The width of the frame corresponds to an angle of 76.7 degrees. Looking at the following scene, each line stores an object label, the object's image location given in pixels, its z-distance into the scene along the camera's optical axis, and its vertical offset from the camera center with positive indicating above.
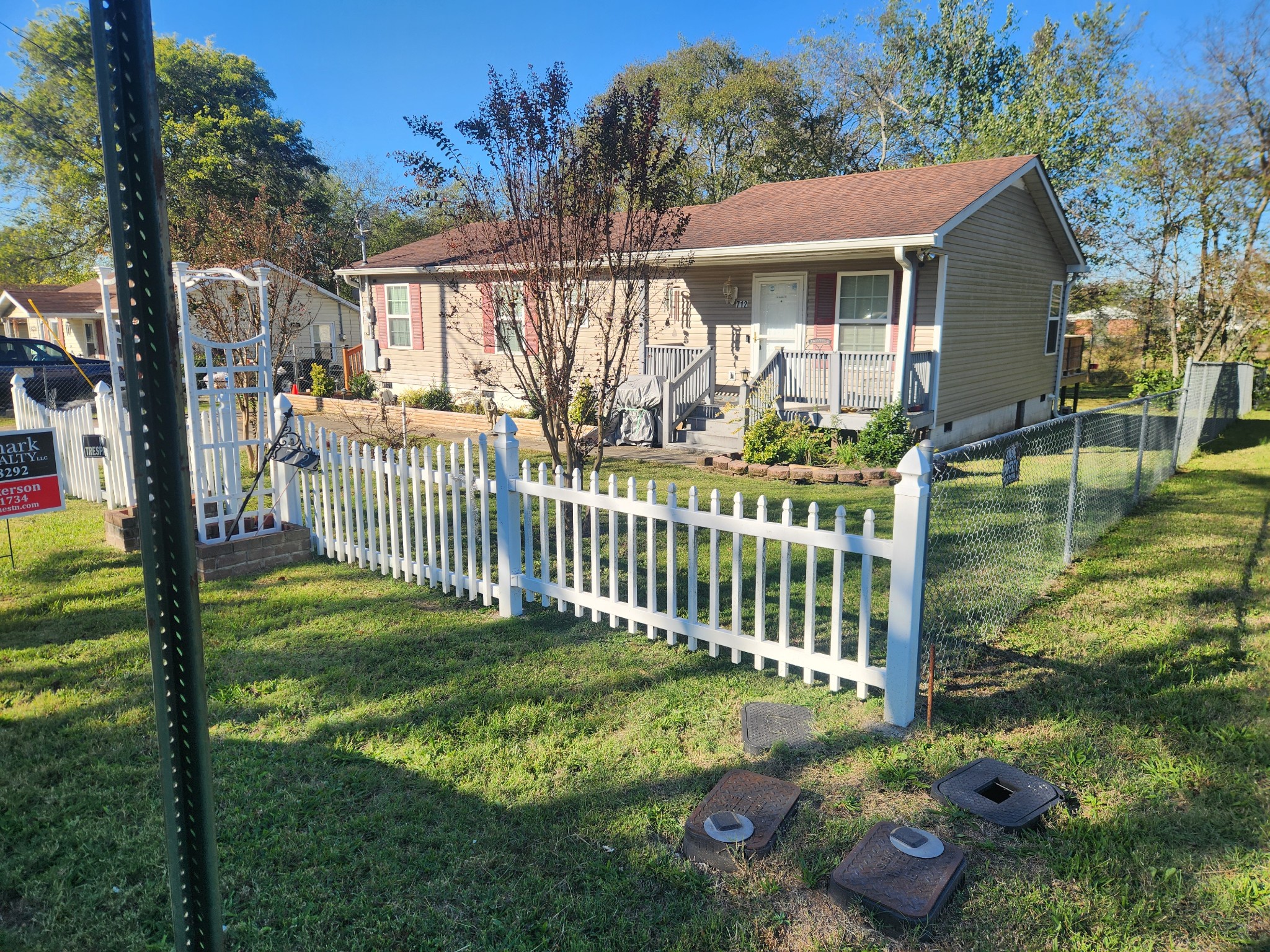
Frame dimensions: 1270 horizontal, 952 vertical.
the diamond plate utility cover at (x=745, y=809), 2.95 -1.78
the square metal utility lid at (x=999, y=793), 3.15 -1.78
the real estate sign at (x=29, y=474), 5.46 -0.79
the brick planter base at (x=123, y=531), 6.87 -1.46
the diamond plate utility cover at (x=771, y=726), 3.76 -1.78
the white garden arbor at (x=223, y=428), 6.14 -0.56
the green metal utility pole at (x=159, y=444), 1.48 -0.16
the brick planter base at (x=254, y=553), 6.12 -1.54
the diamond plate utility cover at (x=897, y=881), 2.63 -1.78
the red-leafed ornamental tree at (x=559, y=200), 6.68 +1.36
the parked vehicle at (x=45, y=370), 17.38 -0.23
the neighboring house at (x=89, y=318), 28.34 +1.63
